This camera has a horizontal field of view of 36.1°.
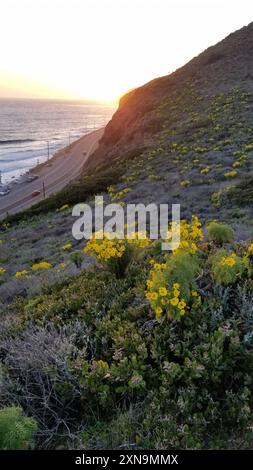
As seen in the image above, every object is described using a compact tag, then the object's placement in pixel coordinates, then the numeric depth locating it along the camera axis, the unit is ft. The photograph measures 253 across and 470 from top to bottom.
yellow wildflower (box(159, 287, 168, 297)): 13.11
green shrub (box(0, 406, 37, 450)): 9.57
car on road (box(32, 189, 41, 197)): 168.67
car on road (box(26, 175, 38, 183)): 202.59
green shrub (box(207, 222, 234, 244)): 19.36
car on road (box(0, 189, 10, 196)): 176.14
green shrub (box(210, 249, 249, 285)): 14.48
